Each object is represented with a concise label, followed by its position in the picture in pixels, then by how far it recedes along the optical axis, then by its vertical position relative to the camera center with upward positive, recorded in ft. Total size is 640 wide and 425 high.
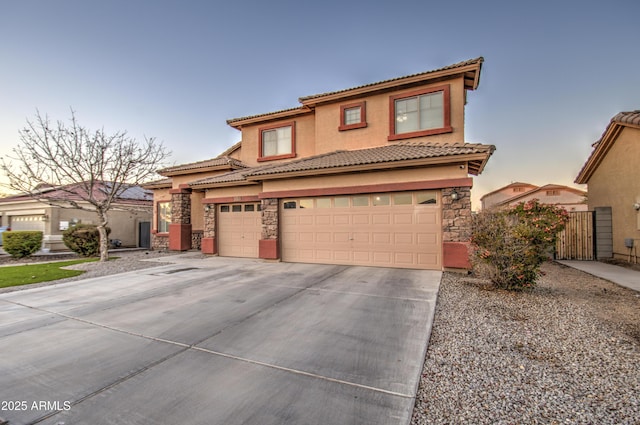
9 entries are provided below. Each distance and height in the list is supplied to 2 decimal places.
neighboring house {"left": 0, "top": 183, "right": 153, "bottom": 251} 52.54 +0.13
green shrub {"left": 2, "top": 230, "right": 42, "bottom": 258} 41.88 -3.93
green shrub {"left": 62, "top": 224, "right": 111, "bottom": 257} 44.47 -3.50
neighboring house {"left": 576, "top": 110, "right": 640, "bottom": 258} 32.07 +6.06
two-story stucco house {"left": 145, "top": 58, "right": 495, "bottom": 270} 28.66 +4.98
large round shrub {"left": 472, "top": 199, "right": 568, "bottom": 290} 19.79 -2.31
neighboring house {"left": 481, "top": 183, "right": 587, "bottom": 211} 101.30 +10.11
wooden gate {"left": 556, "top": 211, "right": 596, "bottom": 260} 37.58 -2.72
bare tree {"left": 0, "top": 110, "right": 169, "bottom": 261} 36.27 +8.55
